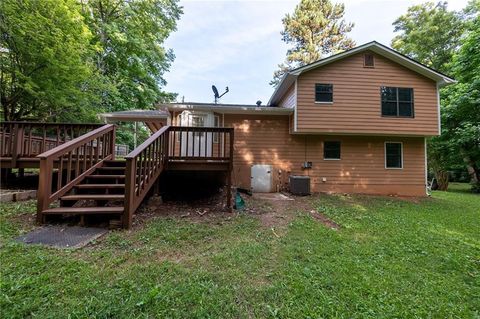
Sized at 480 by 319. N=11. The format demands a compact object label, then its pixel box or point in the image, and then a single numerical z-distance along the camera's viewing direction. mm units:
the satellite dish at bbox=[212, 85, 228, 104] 11195
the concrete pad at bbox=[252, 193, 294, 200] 7875
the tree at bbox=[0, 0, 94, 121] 7636
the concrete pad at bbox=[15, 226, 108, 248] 3243
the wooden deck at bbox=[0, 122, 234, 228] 3920
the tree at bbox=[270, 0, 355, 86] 19297
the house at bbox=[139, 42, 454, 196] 9125
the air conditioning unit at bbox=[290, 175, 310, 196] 8906
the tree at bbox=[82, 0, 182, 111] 13984
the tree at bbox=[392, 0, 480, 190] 13578
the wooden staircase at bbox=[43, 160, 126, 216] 3936
